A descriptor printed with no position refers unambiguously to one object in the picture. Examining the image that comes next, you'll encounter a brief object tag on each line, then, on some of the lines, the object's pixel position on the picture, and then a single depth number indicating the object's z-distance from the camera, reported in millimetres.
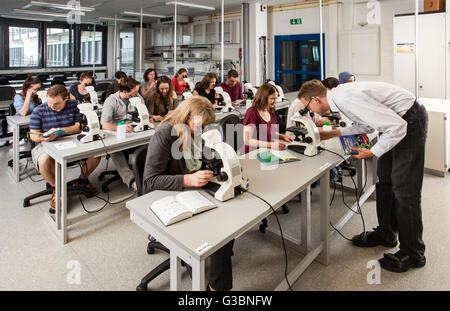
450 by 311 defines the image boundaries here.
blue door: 7059
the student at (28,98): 3896
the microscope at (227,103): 4252
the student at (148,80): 5352
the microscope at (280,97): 4745
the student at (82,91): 4741
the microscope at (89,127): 2658
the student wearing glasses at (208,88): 4547
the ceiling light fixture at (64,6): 5941
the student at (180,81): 5736
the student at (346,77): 4062
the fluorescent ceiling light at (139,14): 7804
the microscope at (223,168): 1561
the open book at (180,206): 1356
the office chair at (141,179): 1881
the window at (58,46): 9383
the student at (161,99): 3705
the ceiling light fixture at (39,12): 7097
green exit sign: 7029
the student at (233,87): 4824
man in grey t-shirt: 3160
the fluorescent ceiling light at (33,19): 8588
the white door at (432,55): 4586
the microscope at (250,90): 4692
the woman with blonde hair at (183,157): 1582
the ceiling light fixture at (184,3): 6048
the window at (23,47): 8656
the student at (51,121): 2832
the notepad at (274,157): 2080
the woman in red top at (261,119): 2580
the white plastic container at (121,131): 2791
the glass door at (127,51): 10445
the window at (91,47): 10105
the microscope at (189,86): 5278
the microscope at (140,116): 3045
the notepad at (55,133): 2639
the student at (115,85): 5379
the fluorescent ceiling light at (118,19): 9052
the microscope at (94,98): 4367
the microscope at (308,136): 2242
